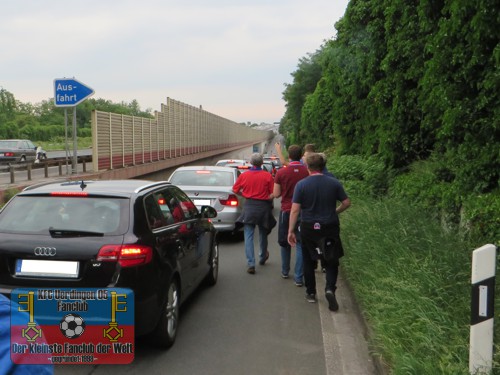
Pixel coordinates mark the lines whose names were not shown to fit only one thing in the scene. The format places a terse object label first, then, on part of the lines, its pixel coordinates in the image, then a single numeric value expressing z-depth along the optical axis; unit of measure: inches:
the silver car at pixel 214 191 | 424.2
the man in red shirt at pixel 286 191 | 291.9
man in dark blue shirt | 237.3
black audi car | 168.1
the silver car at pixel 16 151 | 1321.4
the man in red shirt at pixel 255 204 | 317.4
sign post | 512.1
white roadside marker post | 133.5
